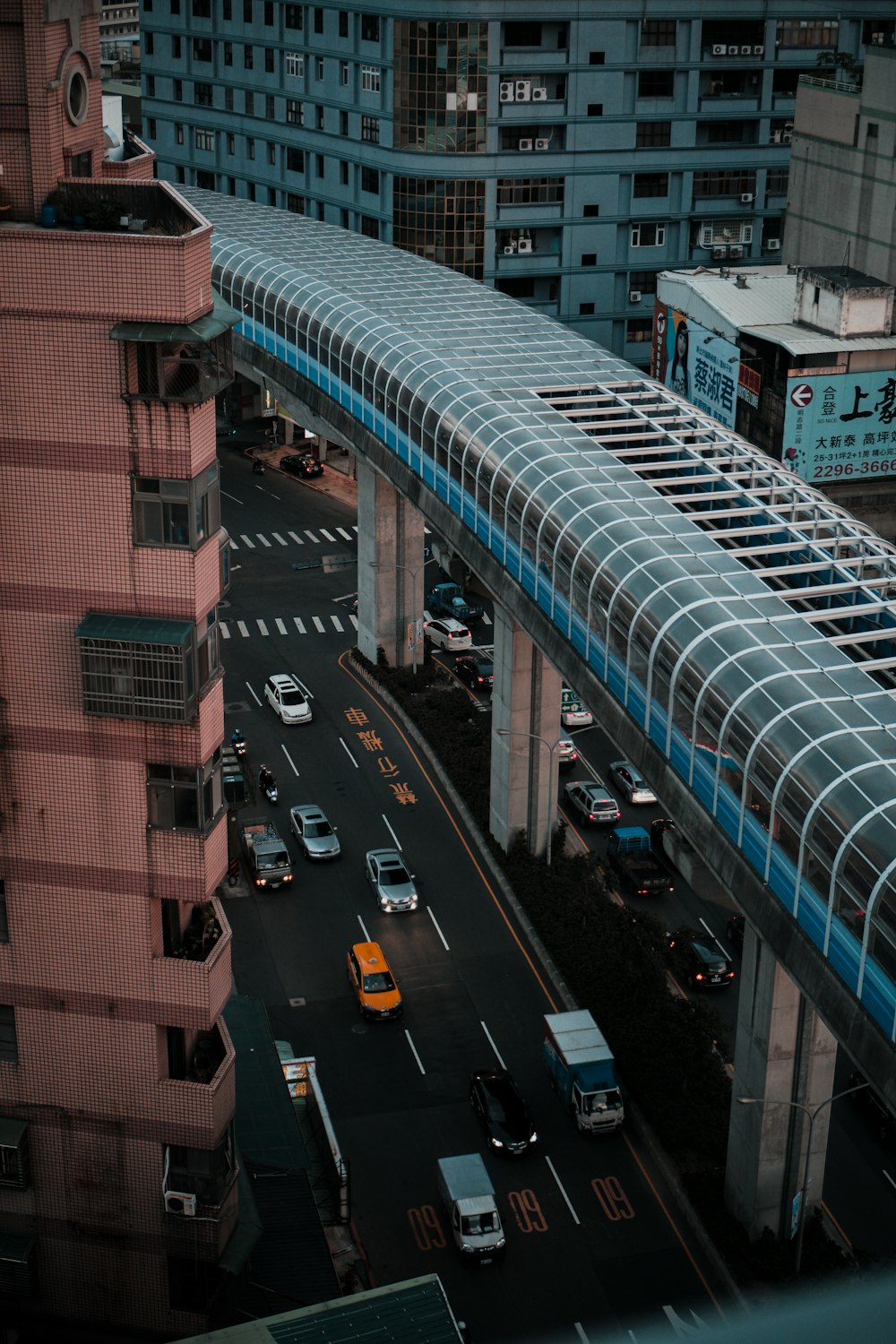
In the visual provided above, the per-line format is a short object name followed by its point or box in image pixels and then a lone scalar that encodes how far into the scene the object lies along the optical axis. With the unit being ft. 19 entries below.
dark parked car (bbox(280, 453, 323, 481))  420.36
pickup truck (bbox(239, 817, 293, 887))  239.91
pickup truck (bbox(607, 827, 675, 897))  237.45
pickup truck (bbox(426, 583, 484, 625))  334.65
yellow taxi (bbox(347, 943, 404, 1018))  210.38
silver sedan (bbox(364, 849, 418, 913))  234.38
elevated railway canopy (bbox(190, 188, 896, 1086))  130.52
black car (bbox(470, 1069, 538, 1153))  186.19
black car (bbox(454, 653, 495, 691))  301.53
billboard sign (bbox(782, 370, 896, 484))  278.05
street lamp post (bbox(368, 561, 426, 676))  296.92
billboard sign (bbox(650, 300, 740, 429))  296.10
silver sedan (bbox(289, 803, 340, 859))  247.09
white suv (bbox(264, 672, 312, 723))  289.74
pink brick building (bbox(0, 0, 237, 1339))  109.19
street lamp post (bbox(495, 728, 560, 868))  234.99
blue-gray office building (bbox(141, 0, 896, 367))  355.97
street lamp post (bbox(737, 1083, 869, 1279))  156.56
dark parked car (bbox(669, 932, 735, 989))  215.51
